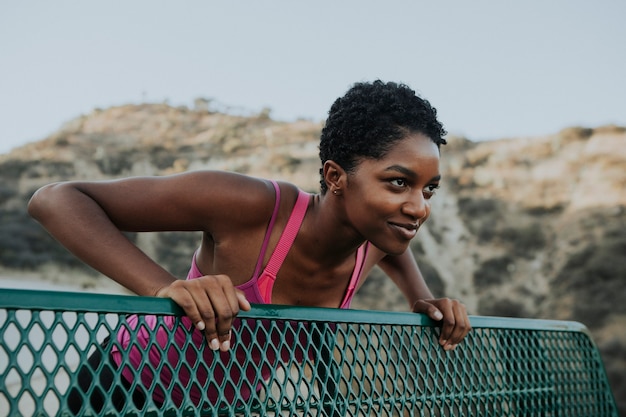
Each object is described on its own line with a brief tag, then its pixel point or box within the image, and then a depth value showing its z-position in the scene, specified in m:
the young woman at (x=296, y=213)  1.70
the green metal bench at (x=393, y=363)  1.08
